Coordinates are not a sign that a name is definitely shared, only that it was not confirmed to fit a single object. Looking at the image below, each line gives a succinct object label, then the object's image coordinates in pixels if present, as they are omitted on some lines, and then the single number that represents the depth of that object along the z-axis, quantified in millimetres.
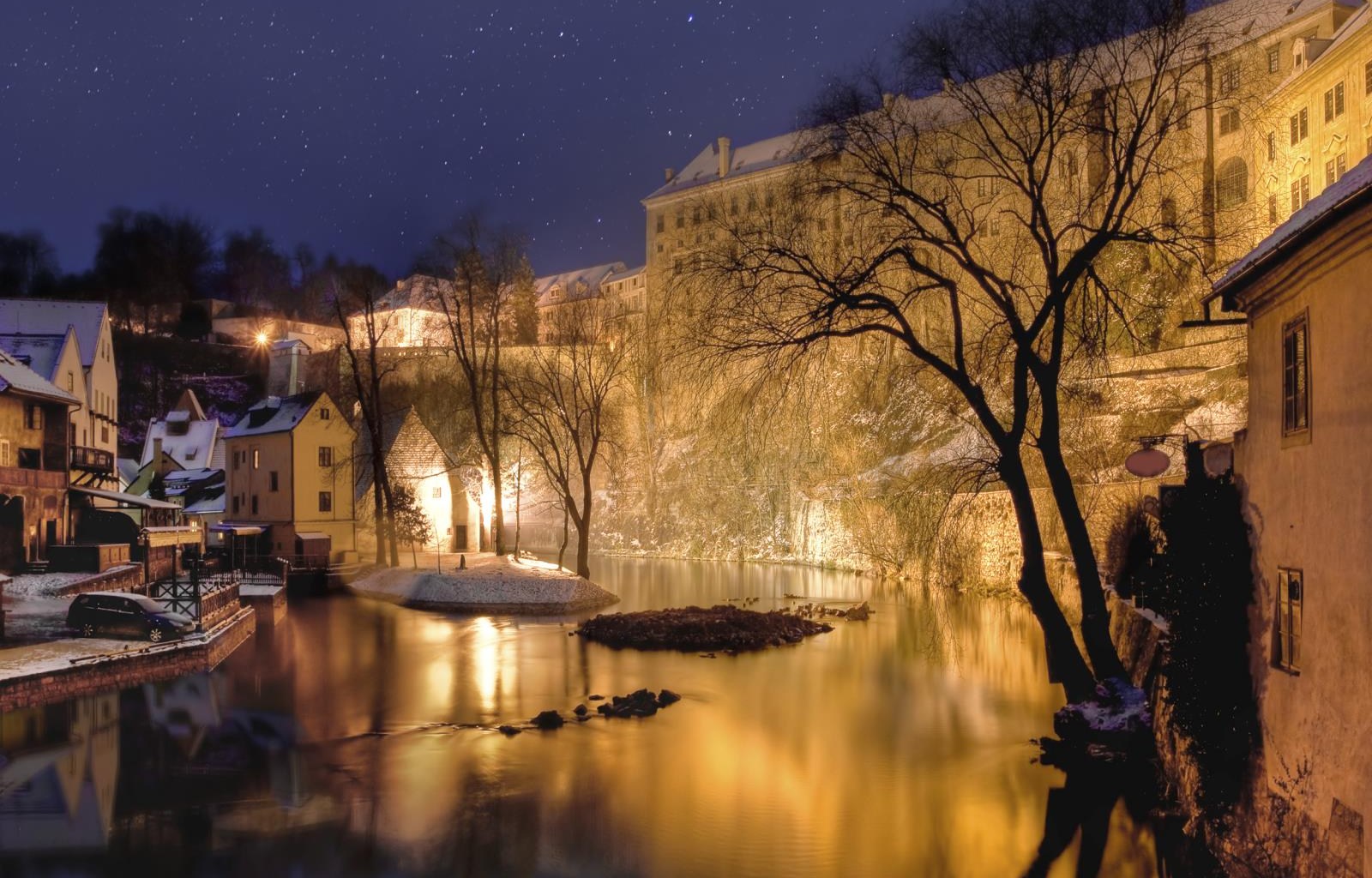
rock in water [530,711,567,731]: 20688
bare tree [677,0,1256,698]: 15930
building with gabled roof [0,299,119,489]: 46188
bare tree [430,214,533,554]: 48000
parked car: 25609
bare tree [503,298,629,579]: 44250
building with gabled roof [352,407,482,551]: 58406
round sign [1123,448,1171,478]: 16578
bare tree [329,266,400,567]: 49250
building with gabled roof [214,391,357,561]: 53500
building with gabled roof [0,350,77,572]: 35500
